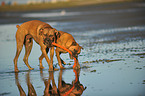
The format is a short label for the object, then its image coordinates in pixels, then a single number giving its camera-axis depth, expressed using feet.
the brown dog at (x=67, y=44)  40.14
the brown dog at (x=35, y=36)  39.42
